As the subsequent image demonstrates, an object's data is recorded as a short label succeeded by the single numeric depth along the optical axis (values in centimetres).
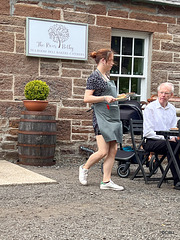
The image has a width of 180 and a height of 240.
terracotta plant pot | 771
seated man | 589
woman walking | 550
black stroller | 676
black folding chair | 623
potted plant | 770
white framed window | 924
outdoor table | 557
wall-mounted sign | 819
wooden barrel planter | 755
